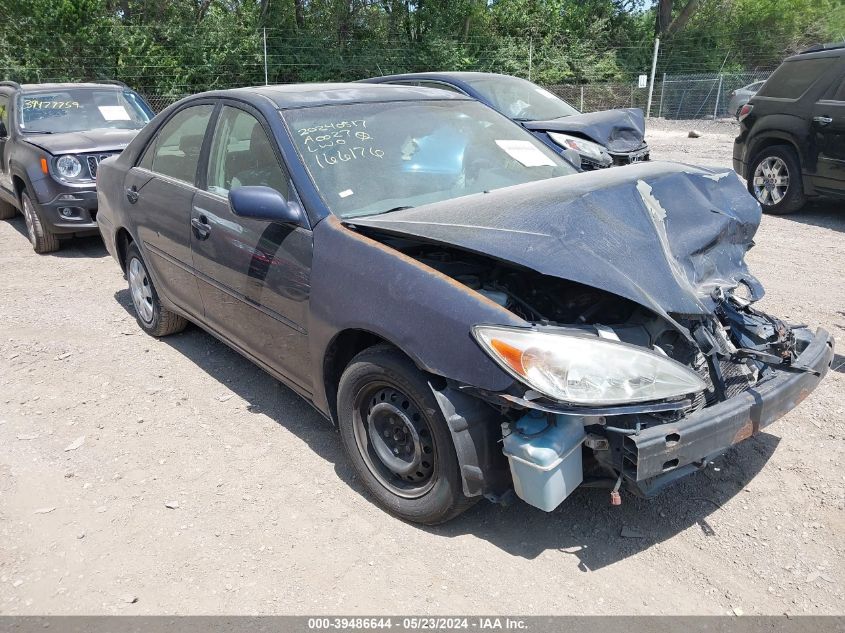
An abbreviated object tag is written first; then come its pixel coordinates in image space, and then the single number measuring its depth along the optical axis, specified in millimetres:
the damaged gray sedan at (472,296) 2514
